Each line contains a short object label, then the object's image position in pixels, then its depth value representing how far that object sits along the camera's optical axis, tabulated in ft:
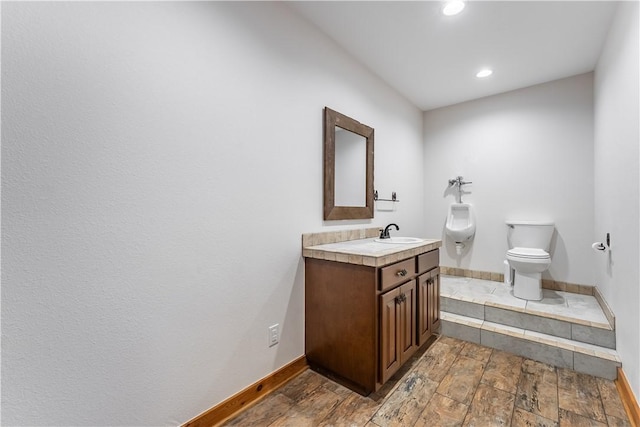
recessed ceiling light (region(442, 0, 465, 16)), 5.78
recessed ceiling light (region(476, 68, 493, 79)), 8.70
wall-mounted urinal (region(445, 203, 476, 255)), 10.93
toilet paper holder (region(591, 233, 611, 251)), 6.48
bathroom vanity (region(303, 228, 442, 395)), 5.18
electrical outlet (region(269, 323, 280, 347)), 5.49
